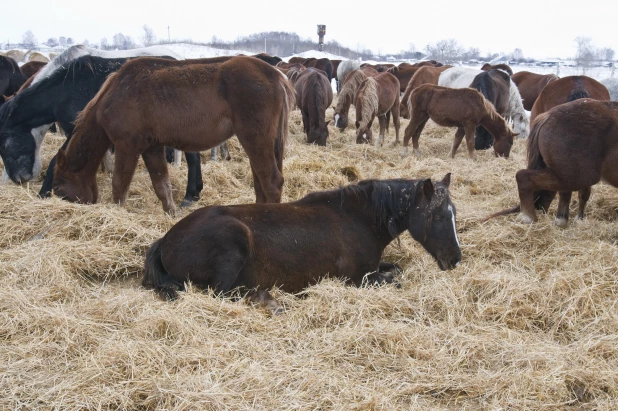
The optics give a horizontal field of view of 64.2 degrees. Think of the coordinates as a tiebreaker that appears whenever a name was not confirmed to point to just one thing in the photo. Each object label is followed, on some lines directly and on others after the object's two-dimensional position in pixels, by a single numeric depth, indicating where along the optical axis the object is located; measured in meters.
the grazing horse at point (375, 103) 11.03
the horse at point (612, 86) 14.02
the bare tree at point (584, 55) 36.73
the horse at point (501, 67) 17.08
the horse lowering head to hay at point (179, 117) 5.17
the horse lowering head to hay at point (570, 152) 4.93
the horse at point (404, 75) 20.62
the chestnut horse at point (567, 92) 8.58
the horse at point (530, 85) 15.59
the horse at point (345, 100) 12.65
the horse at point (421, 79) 15.39
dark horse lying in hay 3.63
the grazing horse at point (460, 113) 9.45
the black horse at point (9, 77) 10.50
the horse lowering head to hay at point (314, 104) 11.07
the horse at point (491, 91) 10.98
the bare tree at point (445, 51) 47.72
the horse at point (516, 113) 12.43
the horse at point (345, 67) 21.84
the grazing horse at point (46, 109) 6.41
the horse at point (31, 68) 12.05
